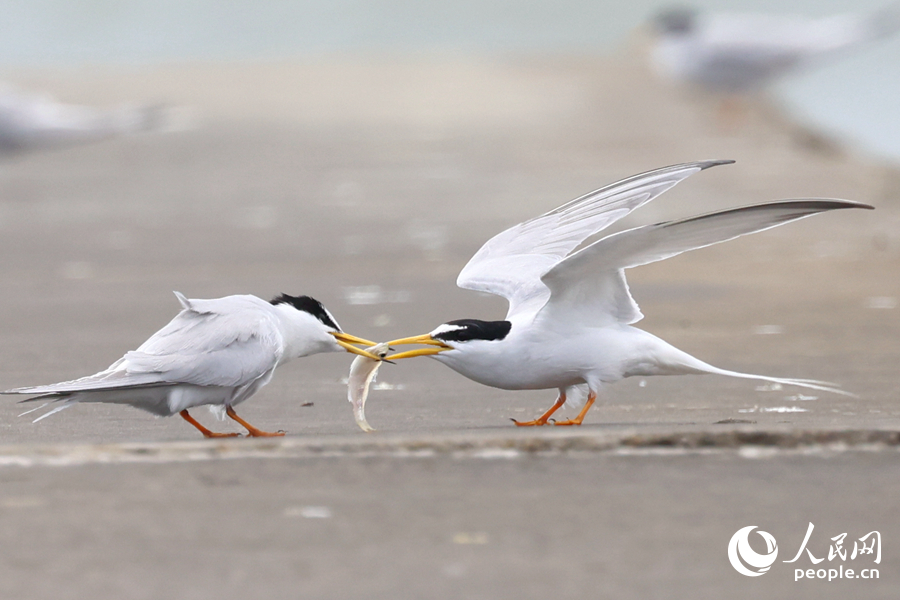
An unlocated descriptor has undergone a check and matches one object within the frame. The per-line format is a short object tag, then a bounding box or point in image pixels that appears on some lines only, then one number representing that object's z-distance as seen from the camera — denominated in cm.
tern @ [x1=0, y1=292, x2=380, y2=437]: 955
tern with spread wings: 971
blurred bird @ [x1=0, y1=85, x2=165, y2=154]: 2805
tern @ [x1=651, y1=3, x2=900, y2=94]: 3594
